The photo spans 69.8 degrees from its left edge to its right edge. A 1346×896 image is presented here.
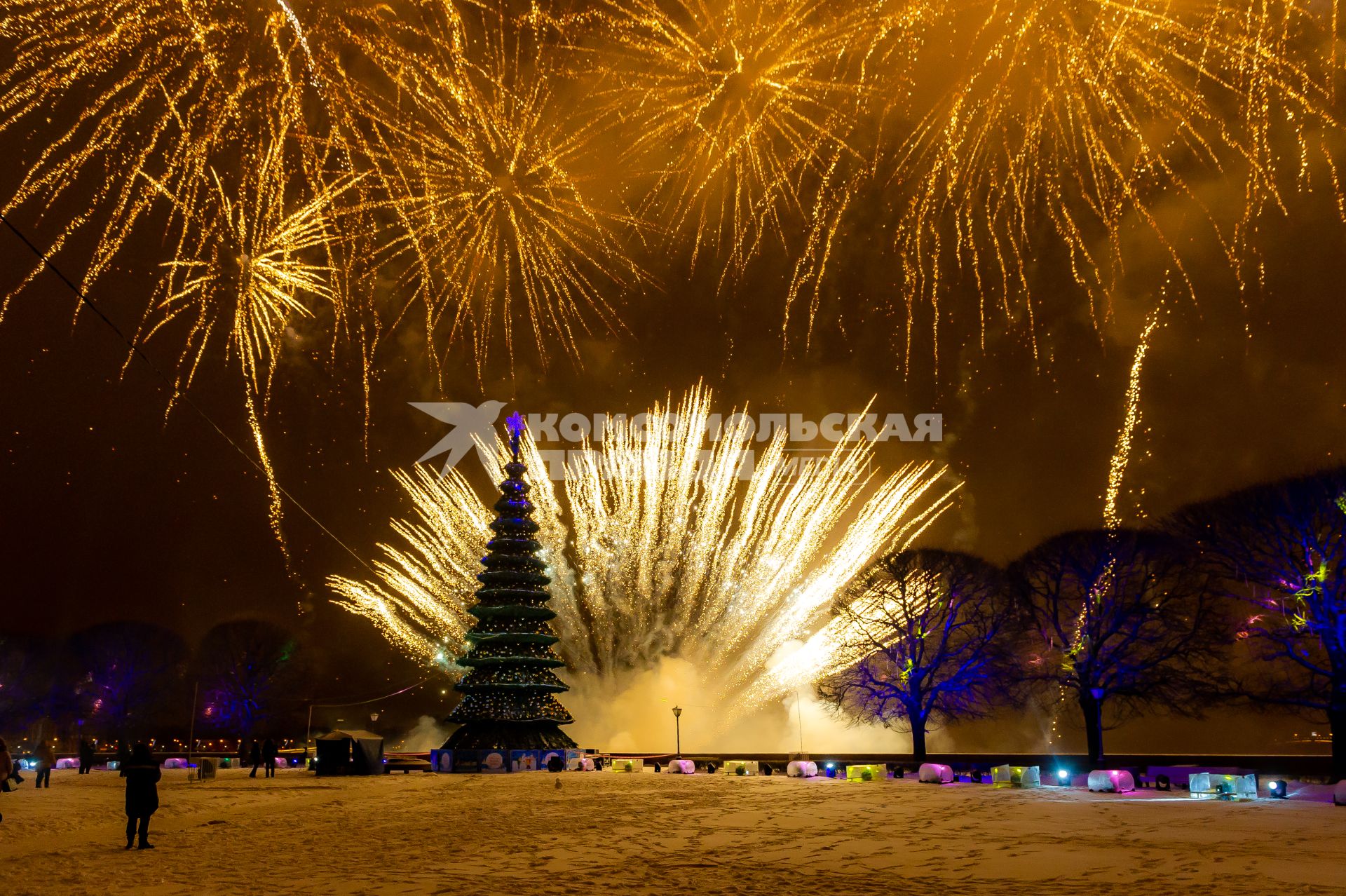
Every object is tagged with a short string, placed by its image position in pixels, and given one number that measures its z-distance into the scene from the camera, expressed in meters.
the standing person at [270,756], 42.38
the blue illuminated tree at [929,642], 43.81
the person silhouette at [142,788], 15.61
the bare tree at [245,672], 65.06
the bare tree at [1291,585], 30.75
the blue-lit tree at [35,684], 60.81
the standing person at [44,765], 34.09
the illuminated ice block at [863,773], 36.25
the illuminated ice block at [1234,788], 25.67
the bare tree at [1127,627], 37.00
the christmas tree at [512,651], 45.78
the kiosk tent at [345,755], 43.00
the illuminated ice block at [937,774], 33.78
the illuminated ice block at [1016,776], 31.55
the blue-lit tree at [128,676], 63.06
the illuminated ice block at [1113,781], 28.12
